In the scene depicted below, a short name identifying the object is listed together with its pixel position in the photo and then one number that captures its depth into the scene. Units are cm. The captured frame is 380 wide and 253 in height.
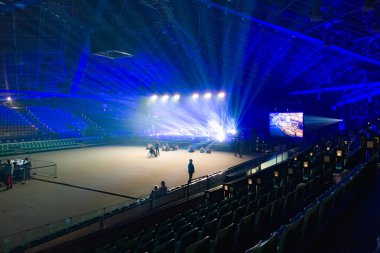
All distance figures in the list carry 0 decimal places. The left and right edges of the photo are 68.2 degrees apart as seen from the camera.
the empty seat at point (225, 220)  602
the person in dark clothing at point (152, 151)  2480
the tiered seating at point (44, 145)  2958
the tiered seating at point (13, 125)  3358
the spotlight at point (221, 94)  2780
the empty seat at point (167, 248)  478
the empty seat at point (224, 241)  445
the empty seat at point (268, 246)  307
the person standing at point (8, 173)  1470
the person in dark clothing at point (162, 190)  1019
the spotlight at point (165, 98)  3454
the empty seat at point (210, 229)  566
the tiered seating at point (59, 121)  3769
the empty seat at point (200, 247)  403
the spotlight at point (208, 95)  2900
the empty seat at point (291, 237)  367
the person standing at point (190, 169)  1504
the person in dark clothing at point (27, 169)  1683
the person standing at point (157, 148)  2515
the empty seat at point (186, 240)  481
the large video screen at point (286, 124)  2514
